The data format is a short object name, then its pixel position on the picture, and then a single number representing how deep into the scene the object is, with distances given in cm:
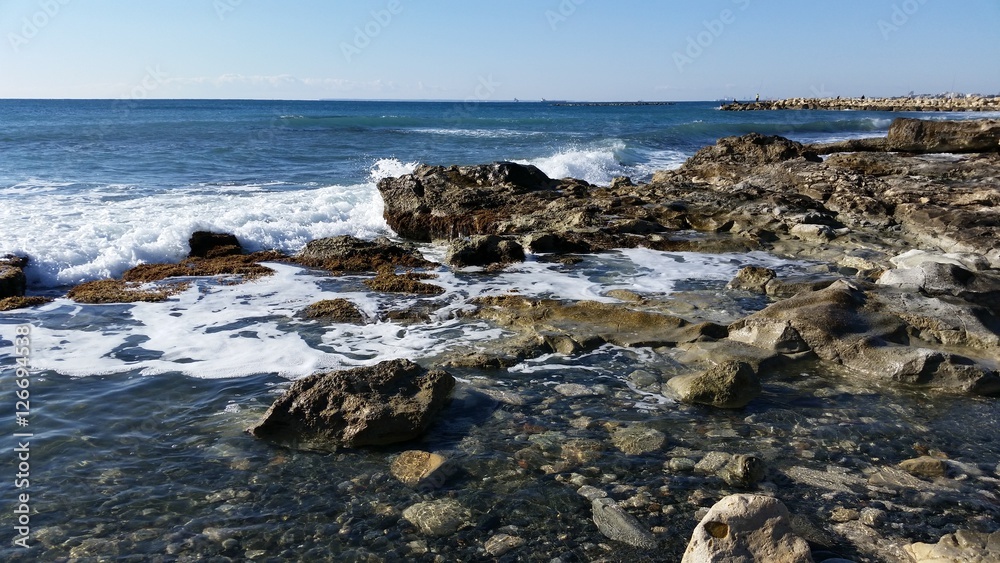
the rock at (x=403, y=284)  955
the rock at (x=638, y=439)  512
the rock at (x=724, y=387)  578
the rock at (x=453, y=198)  1405
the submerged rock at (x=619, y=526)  405
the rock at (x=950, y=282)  784
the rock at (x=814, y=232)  1238
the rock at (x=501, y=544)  402
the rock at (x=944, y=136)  1889
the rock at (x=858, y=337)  612
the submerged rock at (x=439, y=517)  421
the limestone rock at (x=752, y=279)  925
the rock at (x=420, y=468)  471
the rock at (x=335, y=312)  829
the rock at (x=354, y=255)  1096
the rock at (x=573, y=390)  613
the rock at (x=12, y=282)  922
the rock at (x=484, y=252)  1093
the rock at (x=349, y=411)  521
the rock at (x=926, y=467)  475
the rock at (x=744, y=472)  466
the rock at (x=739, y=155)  1922
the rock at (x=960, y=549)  367
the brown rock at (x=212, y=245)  1197
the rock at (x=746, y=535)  355
